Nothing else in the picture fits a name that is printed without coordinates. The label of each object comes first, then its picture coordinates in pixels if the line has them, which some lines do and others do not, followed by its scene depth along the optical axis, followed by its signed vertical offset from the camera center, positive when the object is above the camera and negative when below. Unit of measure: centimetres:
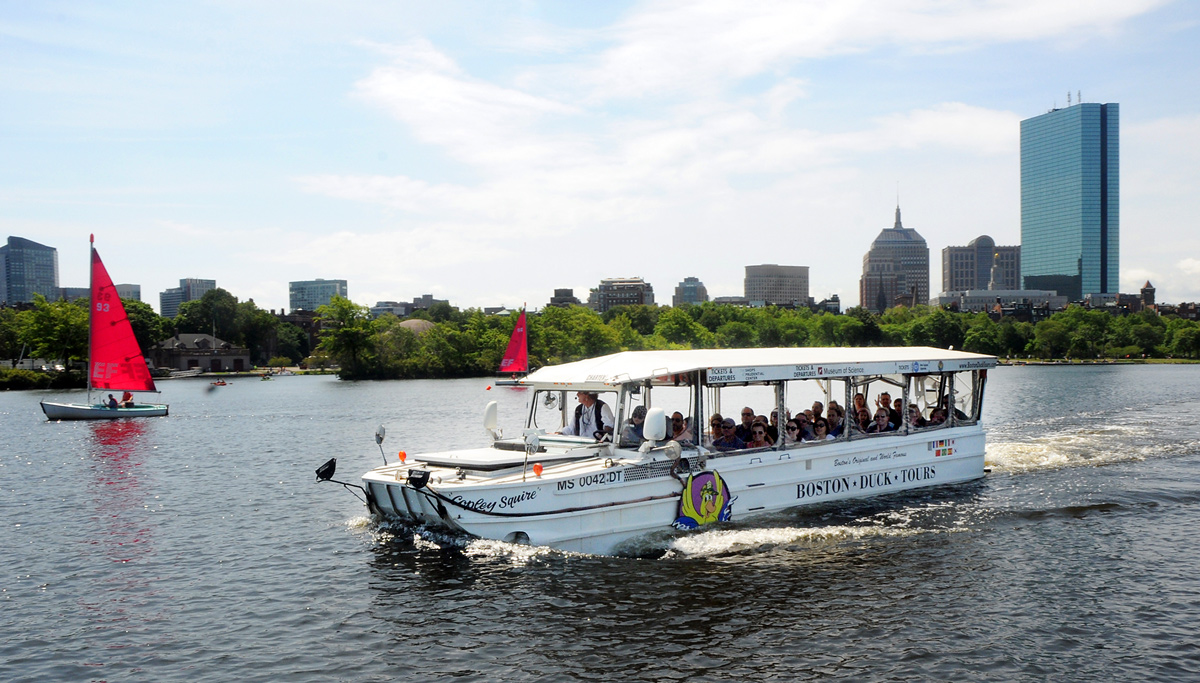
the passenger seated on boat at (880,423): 1989 -191
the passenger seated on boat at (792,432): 1816 -192
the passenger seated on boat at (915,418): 2097 -190
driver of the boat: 1625 -144
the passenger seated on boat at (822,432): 1870 -200
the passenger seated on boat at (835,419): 1894 -175
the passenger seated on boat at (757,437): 1708 -191
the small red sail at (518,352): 7888 -120
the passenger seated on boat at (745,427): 1738 -174
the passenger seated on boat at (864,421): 1966 -184
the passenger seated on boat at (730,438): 1700 -192
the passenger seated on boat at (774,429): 1783 -184
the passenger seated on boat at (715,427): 1694 -169
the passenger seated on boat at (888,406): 2052 -158
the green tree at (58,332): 9394 +90
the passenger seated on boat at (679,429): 1615 -165
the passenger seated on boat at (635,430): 1562 -163
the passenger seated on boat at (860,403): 2006 -148
